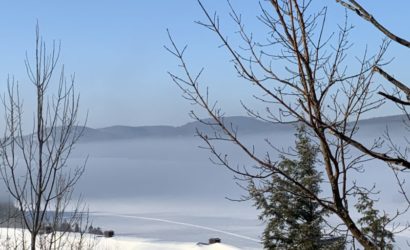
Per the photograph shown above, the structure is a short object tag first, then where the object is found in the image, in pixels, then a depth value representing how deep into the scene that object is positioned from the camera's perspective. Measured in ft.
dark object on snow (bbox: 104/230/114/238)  93.62
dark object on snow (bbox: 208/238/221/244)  84.33
